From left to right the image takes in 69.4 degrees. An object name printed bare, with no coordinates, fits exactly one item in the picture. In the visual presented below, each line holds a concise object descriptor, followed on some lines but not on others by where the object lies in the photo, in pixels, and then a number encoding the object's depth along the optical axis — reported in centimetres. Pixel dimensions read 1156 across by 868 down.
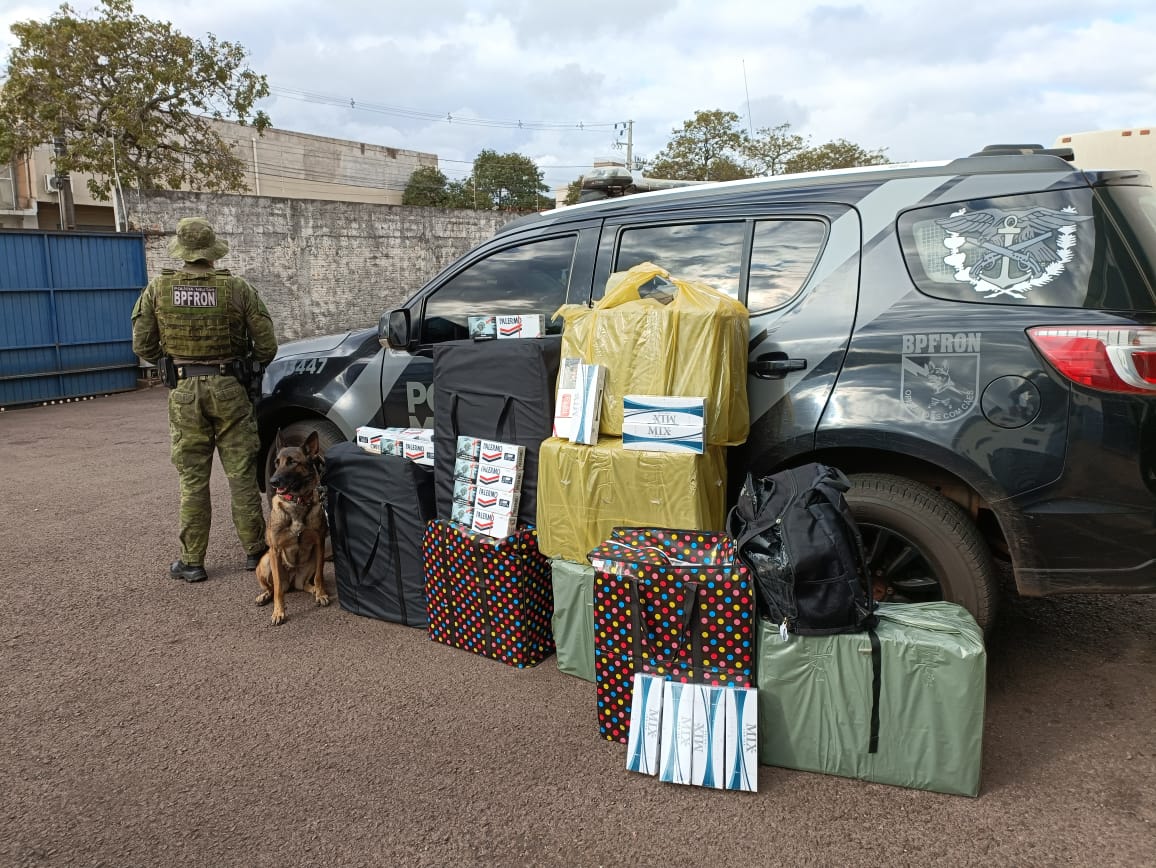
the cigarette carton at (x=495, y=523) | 360
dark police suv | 276
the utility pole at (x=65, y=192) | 1848
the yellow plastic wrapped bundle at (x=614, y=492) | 315
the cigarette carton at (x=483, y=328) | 427
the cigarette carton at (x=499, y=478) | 361
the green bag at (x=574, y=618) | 336
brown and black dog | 425
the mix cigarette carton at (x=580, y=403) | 331
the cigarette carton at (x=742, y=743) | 267
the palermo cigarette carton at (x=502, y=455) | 361
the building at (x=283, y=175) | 3128
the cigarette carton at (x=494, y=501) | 361
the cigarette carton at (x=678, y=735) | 272
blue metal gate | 1141
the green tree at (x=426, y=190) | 4994
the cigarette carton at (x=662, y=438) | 311
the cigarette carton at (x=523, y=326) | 404
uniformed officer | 458
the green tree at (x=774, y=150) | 3025
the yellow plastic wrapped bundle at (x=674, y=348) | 314
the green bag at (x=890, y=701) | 257
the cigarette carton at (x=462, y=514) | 379
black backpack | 264
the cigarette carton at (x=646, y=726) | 276
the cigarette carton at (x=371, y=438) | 441
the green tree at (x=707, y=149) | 2952
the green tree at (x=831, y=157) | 3028
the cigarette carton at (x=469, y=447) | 376
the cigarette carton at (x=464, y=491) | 379
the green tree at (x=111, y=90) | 1800
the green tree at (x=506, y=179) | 5266
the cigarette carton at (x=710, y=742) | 270
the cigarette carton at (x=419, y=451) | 419
